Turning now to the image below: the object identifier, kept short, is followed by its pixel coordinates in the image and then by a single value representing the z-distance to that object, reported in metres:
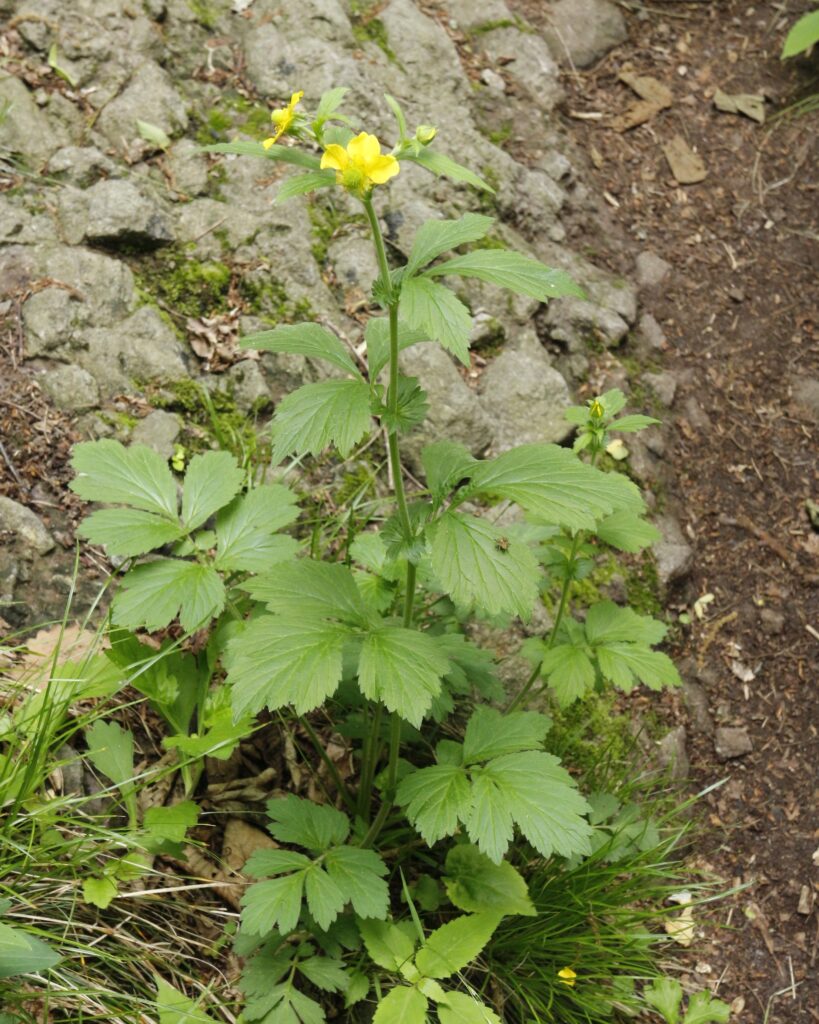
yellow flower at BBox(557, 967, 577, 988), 2.40
